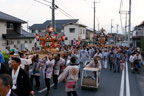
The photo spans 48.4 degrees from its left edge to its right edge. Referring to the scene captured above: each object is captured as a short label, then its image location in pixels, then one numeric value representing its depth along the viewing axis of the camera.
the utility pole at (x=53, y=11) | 16.17
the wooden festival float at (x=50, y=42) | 16.41
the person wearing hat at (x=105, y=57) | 14.18
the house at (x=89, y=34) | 51.84
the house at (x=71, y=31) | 39.33
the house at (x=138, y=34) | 28.76
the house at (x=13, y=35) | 17.66
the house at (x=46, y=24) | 42.79
